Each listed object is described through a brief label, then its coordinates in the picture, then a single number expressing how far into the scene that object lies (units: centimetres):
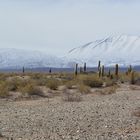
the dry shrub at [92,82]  4575
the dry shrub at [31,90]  3581
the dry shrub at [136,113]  2291
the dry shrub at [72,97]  3092
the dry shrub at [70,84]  4306
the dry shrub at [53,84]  4165
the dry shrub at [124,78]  5267
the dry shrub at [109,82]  4657
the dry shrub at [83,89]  3827
